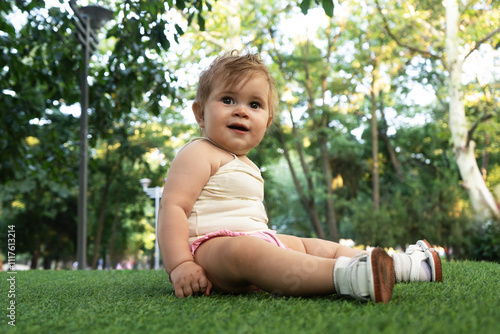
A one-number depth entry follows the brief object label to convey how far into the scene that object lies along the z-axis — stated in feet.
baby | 4.99
